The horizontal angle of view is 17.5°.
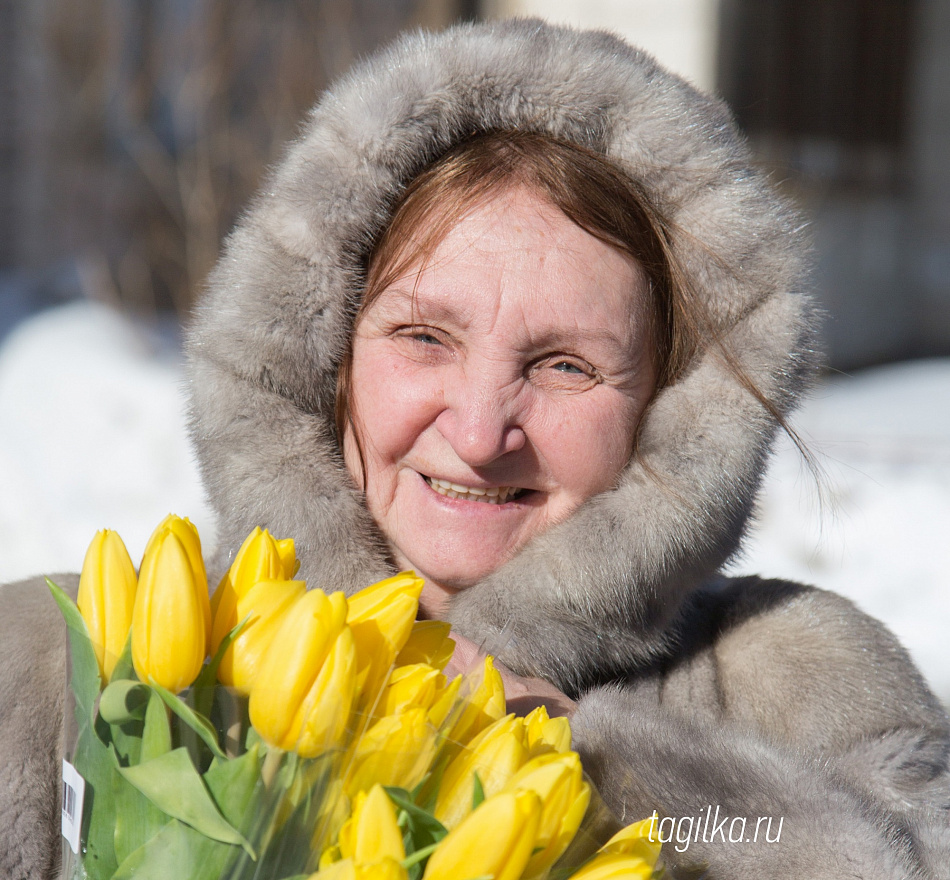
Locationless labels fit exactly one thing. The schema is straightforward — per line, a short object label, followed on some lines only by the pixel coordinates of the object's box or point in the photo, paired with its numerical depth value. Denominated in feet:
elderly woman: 4.13
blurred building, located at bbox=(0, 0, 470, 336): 10.60
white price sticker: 3.48
